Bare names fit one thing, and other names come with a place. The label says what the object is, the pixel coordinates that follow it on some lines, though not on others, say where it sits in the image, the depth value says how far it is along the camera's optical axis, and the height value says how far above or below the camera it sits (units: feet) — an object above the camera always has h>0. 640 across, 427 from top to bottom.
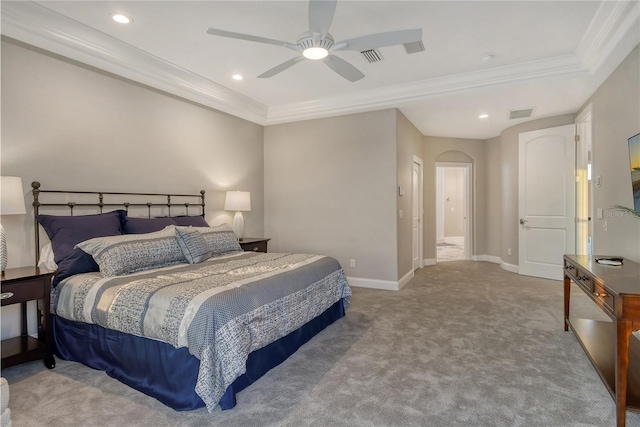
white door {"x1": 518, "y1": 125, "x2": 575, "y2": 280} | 16.44 +0.13
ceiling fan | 7.04 +3.93
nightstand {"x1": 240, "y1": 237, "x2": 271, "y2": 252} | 14.11 -1.64
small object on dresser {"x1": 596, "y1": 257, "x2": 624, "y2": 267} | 8.21 -1.51
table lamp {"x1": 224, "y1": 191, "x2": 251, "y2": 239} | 15.02 +0.10
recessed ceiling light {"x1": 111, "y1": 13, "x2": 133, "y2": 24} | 8.91 +5.20
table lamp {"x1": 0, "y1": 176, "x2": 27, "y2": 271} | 7.75 +0.24
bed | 6.41 -2.06
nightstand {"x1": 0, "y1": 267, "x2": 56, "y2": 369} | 7.41 -2.15
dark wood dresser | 5.66 -2.41
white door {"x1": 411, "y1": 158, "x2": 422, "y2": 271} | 19.30 -0.51
